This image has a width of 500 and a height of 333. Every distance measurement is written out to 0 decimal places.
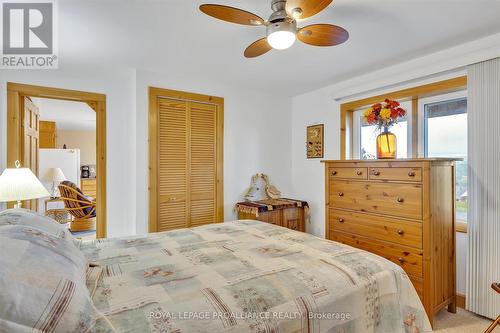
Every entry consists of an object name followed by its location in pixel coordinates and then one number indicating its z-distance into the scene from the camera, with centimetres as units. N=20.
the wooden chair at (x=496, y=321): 180
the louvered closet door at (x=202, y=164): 337
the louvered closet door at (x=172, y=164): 315
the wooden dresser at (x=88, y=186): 692
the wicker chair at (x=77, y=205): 467
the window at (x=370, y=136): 294
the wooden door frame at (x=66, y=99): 262
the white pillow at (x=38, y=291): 74
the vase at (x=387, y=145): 245
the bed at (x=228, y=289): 91
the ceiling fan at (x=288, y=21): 151
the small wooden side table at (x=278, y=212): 334
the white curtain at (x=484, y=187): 217
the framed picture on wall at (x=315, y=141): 371
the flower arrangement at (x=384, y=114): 239
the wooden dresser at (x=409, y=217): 211
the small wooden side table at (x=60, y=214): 500
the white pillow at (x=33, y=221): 124
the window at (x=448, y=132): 259
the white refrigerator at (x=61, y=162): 577
